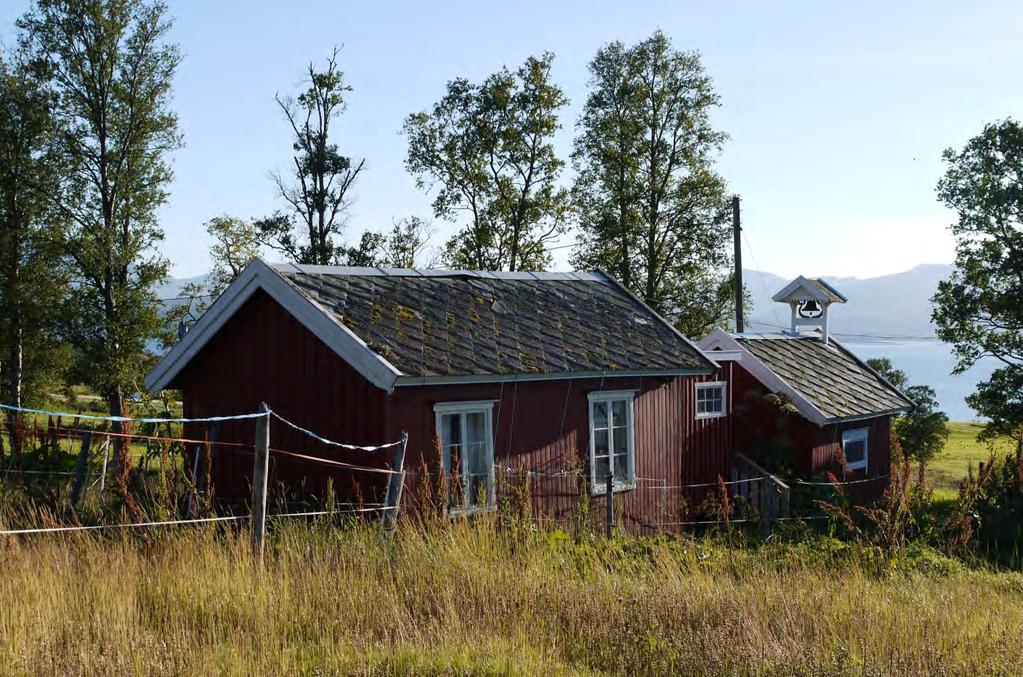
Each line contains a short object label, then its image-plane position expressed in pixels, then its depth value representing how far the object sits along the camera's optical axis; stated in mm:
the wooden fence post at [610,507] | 13505
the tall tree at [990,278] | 29531
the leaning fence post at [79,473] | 14508
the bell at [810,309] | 27844
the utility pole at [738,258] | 31781
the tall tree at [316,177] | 35906
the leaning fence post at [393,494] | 10703
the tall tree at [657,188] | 36750
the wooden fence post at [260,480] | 9172
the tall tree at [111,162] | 29047
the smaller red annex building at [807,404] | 22641
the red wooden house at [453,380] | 14375
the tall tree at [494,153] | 35656
